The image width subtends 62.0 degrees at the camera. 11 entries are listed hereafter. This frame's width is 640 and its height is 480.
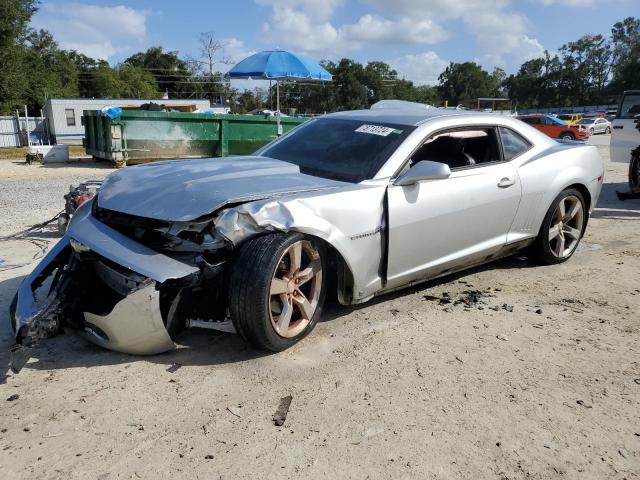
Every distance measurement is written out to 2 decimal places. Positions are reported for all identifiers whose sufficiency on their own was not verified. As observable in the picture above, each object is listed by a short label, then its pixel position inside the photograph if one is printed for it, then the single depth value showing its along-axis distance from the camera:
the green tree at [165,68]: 76.44
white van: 8.95
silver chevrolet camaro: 3.00
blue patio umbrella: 13.01
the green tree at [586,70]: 93.19
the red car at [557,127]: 28.81
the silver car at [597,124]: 35.56
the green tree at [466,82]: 97.00
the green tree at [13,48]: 31.06
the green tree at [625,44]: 96.32
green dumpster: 13.84
